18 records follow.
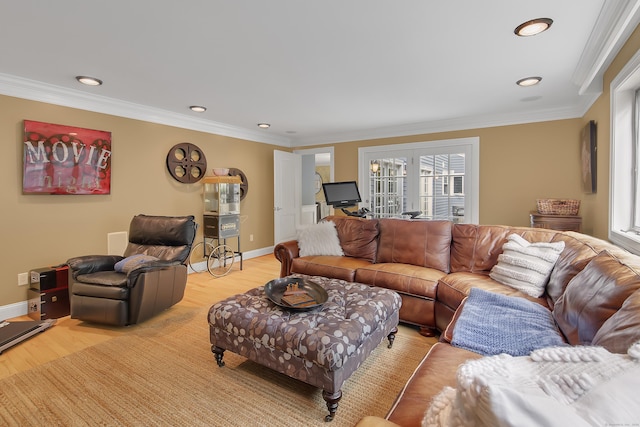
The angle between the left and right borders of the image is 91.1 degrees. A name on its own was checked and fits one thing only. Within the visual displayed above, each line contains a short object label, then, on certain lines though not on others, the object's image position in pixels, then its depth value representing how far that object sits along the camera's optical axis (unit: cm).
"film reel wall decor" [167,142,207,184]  443
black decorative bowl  202
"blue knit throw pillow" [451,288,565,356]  145
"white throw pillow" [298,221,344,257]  360
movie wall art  314
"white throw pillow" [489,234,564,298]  224
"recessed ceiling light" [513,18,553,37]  205
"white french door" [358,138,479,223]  479
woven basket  356
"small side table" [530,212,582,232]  346
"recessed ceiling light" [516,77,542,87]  308
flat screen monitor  436
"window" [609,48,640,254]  235
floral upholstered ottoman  165
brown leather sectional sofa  114
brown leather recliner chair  270
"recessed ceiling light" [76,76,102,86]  299
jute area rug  168
